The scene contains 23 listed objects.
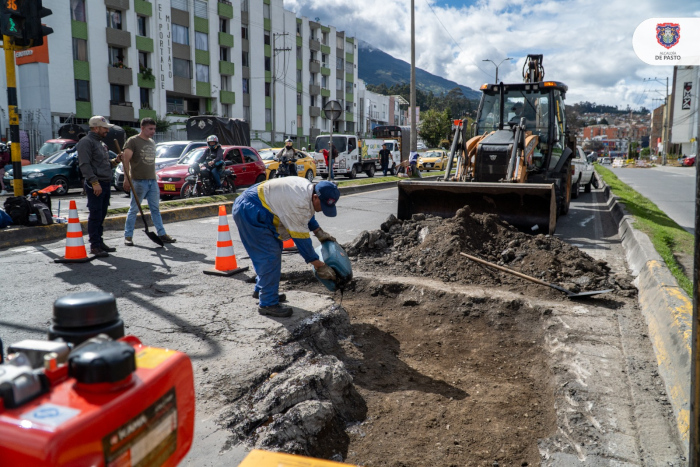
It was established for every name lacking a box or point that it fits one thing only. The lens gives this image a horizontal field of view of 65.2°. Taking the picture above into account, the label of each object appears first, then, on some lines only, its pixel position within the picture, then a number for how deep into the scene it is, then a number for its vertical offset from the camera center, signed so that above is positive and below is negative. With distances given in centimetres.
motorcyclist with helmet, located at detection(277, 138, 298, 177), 1795 +17
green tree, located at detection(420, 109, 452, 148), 6475 +484
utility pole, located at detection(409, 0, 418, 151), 2508 +452
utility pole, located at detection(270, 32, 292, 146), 4759 +991
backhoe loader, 938 +7
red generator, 121 -57
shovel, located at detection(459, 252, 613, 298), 563 -123
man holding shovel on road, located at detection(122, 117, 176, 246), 798 -8
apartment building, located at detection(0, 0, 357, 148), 3206 +769
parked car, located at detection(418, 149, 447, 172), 3312 +25
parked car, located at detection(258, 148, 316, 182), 1975 +9
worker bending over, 454 -48
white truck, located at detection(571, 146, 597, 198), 1772 -17
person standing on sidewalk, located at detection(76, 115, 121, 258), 711 -10
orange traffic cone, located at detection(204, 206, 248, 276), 649 -106
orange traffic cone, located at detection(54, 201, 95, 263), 684 -97
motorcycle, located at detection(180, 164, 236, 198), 1437 -44
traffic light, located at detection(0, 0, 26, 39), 749 +207
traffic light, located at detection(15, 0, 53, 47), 768 +202
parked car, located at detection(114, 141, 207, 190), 1641 +52
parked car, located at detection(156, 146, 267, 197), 1465 -2
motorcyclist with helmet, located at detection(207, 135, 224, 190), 1422 +17
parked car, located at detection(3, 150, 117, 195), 1609 -17
